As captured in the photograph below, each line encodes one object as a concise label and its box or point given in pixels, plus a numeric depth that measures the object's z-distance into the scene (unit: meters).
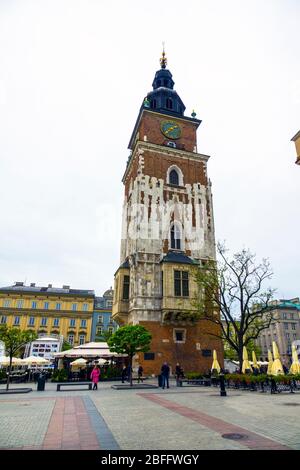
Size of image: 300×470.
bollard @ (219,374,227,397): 15.59
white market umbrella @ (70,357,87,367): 29.29
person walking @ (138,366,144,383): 24.38
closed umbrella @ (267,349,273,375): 20.07
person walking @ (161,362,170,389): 19.88
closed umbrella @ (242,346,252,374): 23.14
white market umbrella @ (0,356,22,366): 26.09
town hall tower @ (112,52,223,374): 29.09
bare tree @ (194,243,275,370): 24.30
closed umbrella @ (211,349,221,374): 25.03
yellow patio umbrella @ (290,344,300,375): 19.78
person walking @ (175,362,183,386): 22.27
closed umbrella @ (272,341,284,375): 19.11
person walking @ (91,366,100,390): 19.14
